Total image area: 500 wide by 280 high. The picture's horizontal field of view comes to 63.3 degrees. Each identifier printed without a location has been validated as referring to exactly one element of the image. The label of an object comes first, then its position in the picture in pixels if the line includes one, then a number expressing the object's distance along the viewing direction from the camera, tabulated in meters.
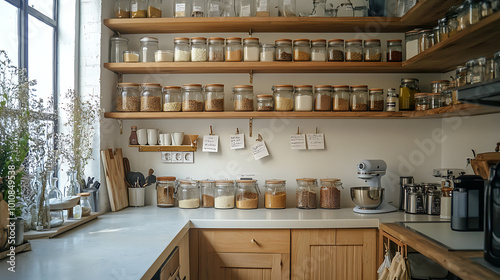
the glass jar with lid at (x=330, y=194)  2.89
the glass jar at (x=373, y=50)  2.89
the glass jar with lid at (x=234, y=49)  2.86
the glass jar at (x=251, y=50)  2.86
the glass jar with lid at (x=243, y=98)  2.87
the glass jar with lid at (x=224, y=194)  2.89
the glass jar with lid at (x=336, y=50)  2.88
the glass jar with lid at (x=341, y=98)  2.86
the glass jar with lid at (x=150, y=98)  2.88
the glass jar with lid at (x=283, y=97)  2.85
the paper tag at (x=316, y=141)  3.10
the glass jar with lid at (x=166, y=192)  2.97
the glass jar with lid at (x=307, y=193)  2.90
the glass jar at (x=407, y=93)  2.95
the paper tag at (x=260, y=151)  3.09
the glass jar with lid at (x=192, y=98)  2.86
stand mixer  2.71
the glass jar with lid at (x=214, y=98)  2.86
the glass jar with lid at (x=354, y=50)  2.87
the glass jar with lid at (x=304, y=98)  2.85
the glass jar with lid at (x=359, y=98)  2.86
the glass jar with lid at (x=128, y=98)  2.90
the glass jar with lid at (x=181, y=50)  2.88
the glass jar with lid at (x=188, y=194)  2.91
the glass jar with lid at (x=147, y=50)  2.96
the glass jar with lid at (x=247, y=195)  2.89
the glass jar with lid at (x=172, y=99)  2.88
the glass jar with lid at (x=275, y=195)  2.89
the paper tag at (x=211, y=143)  3.10
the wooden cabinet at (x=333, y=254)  2.53
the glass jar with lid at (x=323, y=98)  2.85
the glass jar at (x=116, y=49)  2.98
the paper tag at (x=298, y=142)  3.09
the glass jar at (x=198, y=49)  2.87
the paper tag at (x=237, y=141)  3.10
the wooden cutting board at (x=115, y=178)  2.81
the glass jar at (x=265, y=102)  2.88
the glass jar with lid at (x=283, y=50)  2.86
